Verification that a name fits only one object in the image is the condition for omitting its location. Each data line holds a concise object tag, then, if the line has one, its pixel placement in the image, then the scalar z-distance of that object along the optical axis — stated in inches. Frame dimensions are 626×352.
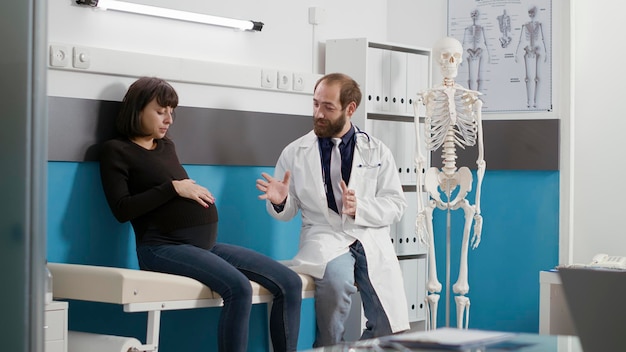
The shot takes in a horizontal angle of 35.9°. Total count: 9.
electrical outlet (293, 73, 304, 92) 199.0
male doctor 173.2
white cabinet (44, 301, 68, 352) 136.6
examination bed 143.0
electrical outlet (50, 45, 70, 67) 156.7
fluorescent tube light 165.3
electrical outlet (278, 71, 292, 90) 195.8
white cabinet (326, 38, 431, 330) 202.5
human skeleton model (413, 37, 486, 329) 199.8
